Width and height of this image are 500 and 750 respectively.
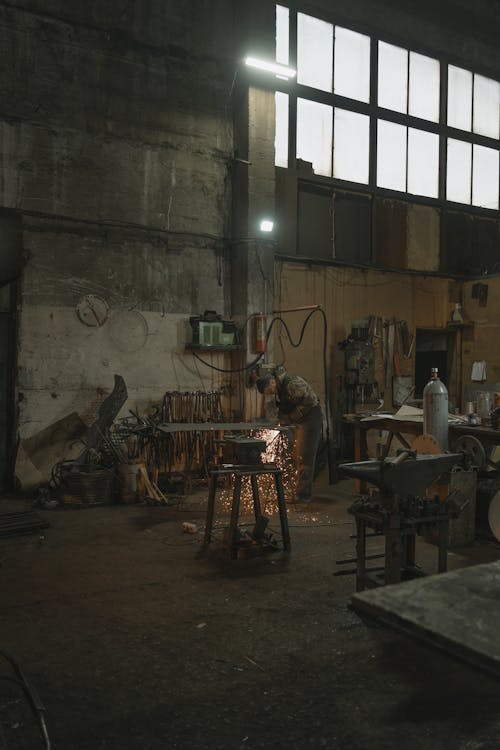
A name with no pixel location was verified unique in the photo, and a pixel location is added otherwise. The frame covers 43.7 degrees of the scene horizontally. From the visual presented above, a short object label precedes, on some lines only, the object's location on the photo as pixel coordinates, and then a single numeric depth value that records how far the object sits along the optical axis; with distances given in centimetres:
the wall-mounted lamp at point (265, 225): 961
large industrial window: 1062
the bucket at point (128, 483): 798
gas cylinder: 645
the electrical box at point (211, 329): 927
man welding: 795
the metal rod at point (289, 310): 952
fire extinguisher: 945
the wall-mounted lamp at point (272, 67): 865
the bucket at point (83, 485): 771
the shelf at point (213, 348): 922
